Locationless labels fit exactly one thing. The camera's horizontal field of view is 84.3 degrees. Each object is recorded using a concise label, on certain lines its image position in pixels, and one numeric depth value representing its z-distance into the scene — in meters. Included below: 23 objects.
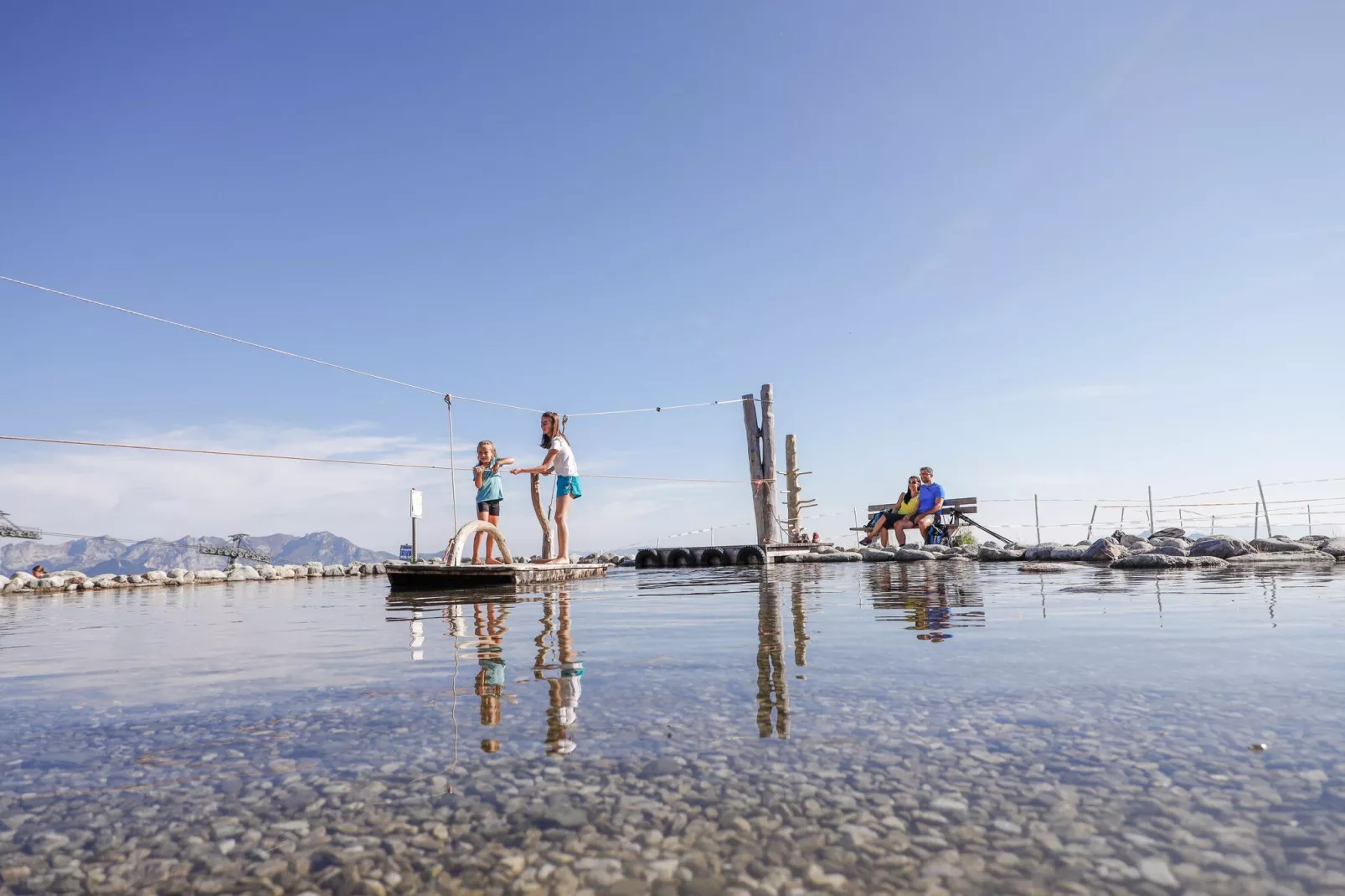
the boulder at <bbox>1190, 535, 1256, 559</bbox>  11.42
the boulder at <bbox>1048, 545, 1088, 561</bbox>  12.78
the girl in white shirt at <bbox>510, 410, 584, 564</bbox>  9.95
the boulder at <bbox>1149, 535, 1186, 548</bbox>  11.87
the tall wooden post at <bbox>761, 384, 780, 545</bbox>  16.58
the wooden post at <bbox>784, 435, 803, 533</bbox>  18.64
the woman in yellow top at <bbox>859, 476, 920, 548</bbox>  17.03
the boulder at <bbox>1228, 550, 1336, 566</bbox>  10.24
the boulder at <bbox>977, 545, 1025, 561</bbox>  14.04
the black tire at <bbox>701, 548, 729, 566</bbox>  17.84
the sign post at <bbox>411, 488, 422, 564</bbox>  11.42
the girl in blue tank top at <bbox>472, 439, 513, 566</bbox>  10.30
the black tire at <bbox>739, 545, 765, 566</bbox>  15.82
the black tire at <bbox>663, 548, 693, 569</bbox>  18.28
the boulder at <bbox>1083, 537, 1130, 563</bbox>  12.01
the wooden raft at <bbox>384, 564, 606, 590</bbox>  8.95
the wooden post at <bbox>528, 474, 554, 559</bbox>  10.59
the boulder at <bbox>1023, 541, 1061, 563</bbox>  13.57
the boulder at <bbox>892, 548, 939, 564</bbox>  14.23
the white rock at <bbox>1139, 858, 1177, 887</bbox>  1.25
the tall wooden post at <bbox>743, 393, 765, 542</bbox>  16.83
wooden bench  18.50
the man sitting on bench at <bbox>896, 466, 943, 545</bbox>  16.84
